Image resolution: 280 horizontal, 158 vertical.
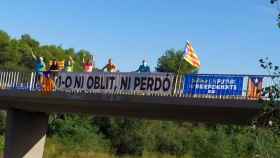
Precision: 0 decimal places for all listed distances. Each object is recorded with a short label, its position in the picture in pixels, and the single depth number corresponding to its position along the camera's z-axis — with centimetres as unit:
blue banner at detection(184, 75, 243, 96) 2423
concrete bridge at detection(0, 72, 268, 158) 2556
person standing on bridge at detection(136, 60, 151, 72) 2792
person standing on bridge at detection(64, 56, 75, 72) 3024
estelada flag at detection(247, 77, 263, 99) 2339
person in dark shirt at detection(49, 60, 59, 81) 2996
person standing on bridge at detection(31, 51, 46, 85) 3075
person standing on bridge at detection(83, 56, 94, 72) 2962
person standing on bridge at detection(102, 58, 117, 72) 2944
